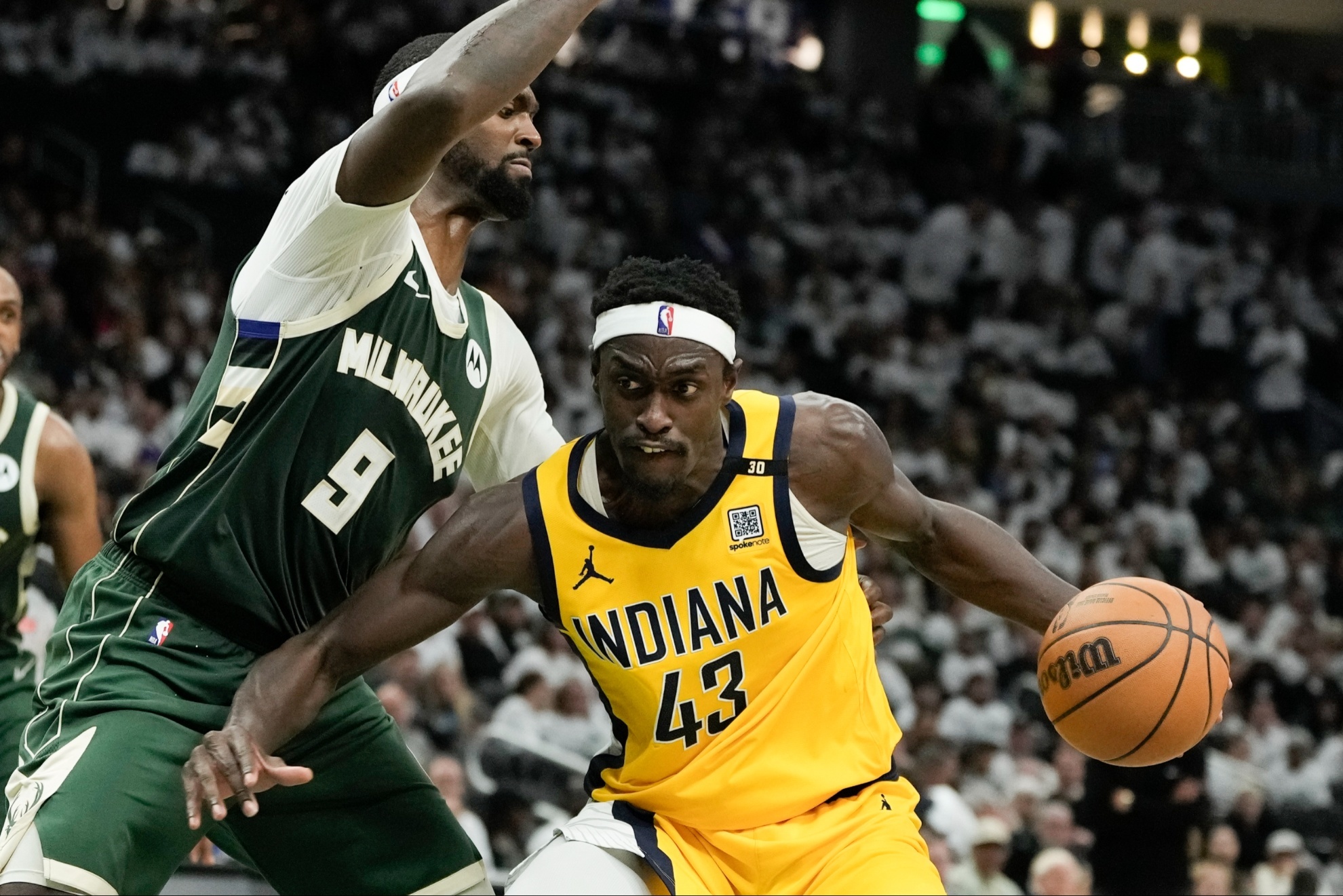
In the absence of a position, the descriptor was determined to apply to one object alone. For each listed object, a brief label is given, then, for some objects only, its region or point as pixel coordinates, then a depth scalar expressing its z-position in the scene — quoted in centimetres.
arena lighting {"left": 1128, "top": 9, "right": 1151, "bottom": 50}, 2297
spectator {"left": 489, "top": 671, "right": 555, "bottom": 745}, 918
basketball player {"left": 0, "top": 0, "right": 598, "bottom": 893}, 329
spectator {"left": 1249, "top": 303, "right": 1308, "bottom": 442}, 1691
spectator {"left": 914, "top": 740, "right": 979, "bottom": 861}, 889
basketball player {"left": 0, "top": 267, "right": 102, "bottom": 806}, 462
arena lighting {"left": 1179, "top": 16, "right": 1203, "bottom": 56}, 2381
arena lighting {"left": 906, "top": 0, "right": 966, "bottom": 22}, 2258
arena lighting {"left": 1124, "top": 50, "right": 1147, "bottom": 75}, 2295
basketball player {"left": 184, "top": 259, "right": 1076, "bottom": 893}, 340
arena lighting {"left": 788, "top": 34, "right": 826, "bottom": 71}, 2138
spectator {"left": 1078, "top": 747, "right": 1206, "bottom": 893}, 876
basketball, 353
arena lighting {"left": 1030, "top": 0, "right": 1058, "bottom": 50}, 2311
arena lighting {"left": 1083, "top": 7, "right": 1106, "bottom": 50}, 2333
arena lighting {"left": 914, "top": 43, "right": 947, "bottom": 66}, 2314
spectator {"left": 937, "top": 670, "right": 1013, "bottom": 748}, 1114
